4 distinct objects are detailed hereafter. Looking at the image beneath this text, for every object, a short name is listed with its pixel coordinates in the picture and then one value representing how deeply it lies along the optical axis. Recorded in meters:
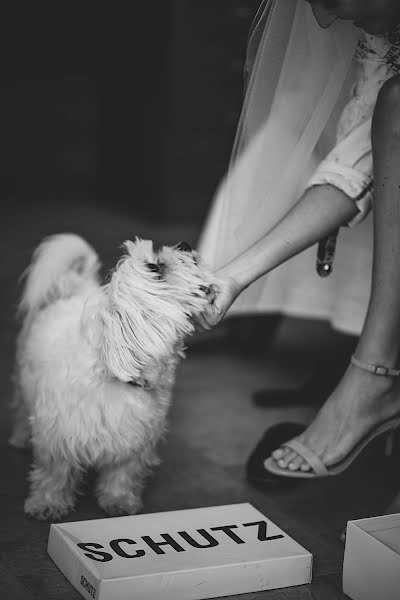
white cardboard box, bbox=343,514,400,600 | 1.14
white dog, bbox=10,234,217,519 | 1.36
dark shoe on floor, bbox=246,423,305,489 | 1.60
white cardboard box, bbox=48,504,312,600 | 1.16
